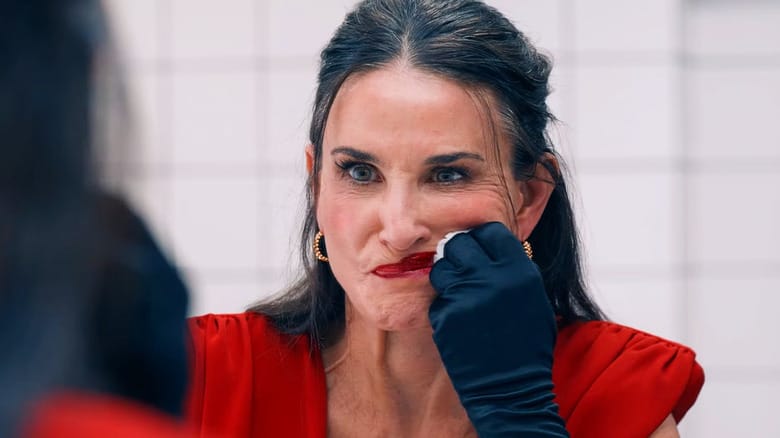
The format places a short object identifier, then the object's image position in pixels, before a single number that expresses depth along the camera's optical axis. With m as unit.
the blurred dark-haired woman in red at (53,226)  1.35
